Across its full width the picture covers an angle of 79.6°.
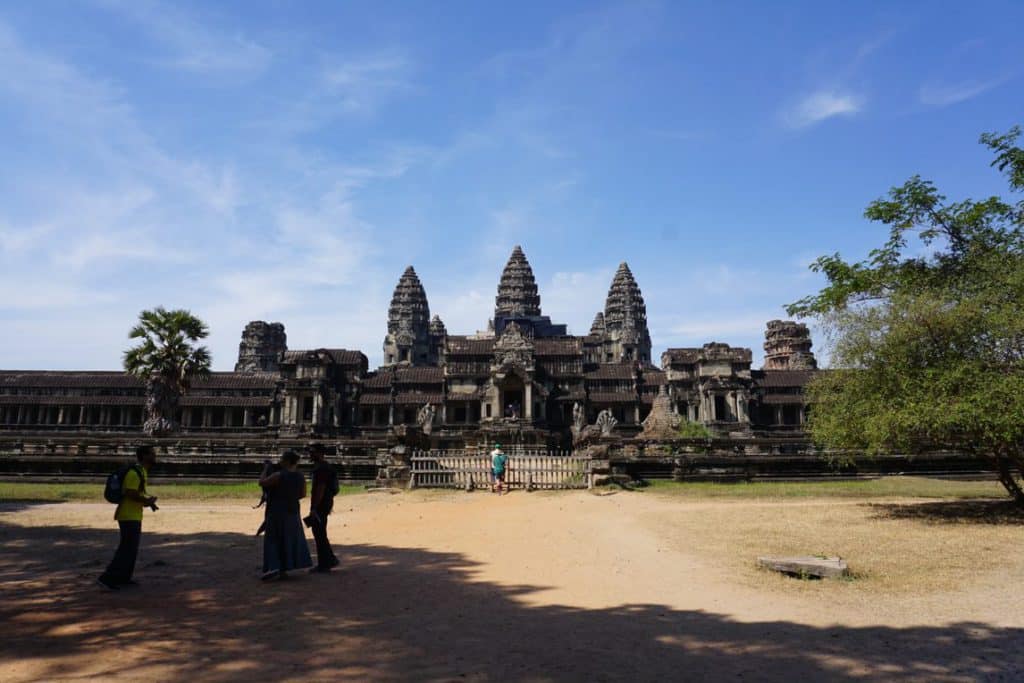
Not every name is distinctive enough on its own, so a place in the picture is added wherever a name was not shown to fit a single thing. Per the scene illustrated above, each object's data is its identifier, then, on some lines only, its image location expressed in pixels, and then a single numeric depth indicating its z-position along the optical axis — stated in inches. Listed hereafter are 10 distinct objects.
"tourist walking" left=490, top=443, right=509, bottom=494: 800.3
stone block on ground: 339.3
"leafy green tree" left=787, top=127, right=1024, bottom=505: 508.7
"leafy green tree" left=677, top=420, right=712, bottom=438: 1513.3
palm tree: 1448.1
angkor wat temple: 2074.3
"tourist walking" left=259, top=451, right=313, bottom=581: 325.4
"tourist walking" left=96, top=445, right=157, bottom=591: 304.8
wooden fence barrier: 826.2
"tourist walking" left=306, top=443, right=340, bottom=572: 352.5
